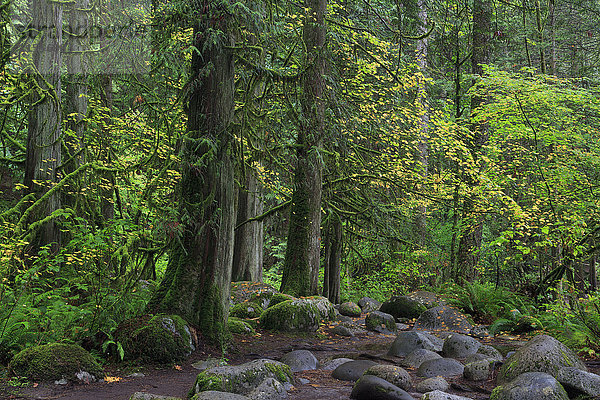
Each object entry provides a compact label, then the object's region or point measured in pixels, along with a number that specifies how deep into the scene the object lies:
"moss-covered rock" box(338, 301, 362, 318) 13.55
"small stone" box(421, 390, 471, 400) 5.07
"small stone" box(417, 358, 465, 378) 6.95
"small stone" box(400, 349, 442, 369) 7.64
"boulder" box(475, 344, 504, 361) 7.59
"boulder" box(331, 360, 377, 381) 6.79
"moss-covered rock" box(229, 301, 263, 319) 11.27
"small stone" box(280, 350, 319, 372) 7.44
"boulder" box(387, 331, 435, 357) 8.40
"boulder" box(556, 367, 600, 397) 5.23
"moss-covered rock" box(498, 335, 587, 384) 5.74
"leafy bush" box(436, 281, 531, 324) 11.70
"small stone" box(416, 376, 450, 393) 6.10
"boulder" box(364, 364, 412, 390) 6.18
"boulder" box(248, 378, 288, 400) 5.39
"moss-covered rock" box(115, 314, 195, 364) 6.74
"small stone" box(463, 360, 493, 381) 6.55
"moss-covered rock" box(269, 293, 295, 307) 10.88
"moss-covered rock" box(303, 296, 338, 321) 10.94
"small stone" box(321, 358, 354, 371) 7.50
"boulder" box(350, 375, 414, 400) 5.43
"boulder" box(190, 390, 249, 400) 4.89
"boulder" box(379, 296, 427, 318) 13.16
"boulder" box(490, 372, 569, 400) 4.94
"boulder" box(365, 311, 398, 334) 11.45
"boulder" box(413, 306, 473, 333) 11.20
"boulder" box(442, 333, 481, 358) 8.05
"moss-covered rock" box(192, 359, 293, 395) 5.33
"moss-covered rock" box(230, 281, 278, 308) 12.31
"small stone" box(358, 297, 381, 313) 15.17
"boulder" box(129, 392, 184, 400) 4.76
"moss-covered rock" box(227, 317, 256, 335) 9.33
